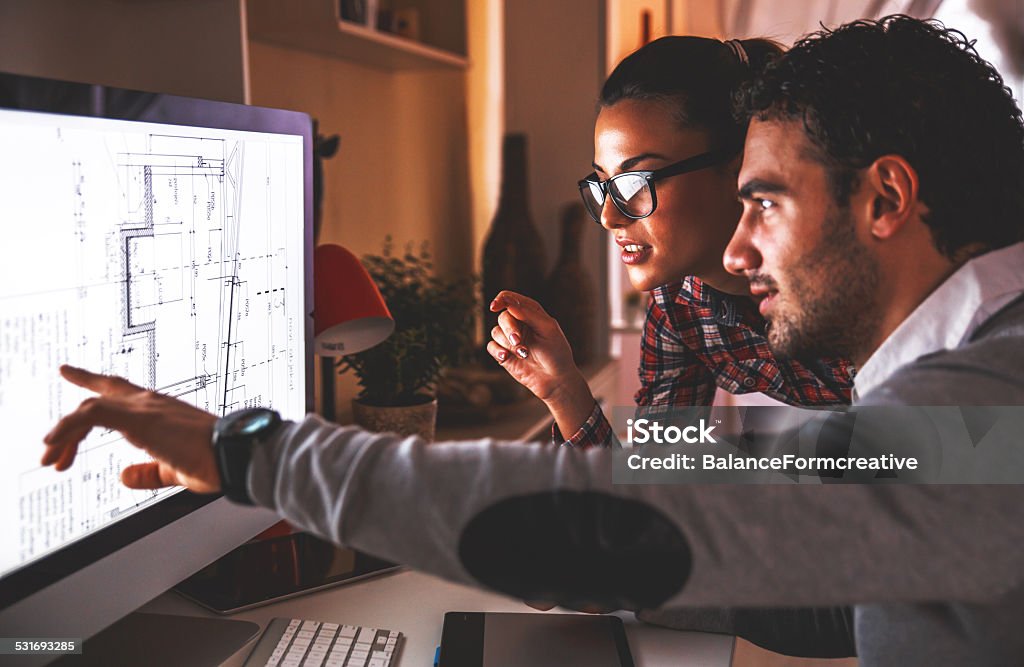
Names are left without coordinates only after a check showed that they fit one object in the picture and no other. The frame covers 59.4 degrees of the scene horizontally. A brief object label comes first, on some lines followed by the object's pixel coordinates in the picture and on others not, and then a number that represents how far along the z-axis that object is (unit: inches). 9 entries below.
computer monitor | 26.2
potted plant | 54.2
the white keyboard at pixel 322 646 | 34.8
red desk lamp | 48.0
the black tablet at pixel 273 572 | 39.8
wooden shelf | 62.1
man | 23.8
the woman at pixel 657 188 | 48.6
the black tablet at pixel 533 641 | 35.3
